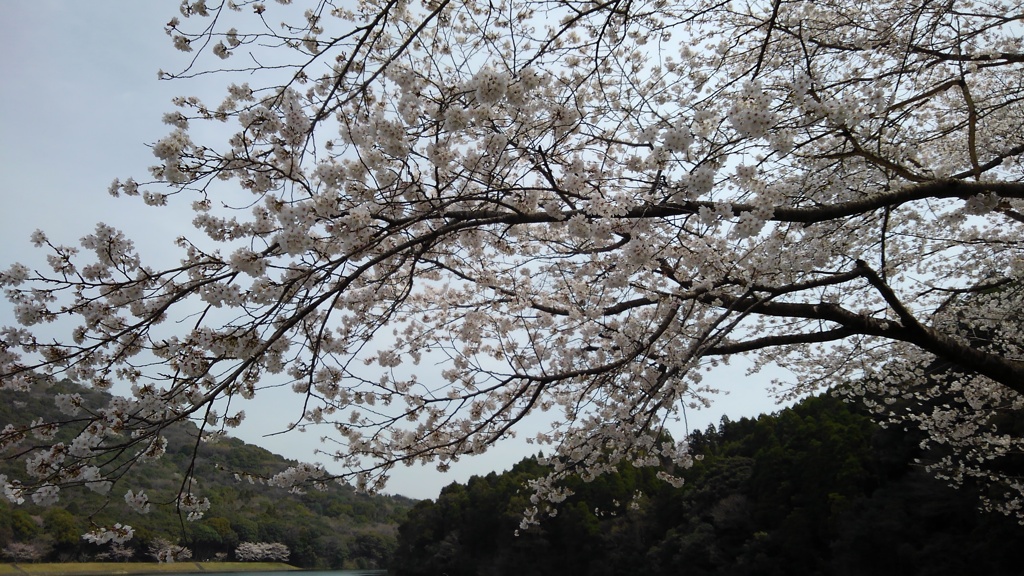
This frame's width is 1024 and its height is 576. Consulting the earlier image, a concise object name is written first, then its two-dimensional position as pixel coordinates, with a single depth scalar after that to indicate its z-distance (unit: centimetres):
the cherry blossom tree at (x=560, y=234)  253
